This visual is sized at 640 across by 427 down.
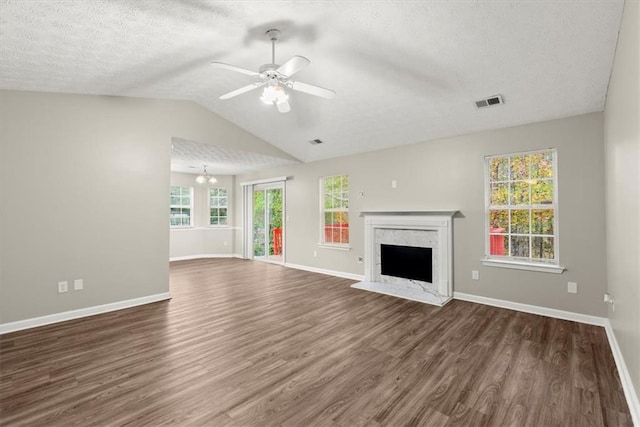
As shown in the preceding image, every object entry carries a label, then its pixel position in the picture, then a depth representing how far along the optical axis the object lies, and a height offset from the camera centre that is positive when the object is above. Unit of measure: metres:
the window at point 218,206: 8.63 +0.29
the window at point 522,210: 3.75 +0.04
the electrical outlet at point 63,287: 3.48 -0.83
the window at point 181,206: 8.14 +0.29
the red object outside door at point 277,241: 7.82 -0.69
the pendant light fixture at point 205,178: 7.14 +1.00
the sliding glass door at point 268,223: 7.68 -0.20
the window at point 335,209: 6.00 +0.12
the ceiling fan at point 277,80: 2.39 +1.21
